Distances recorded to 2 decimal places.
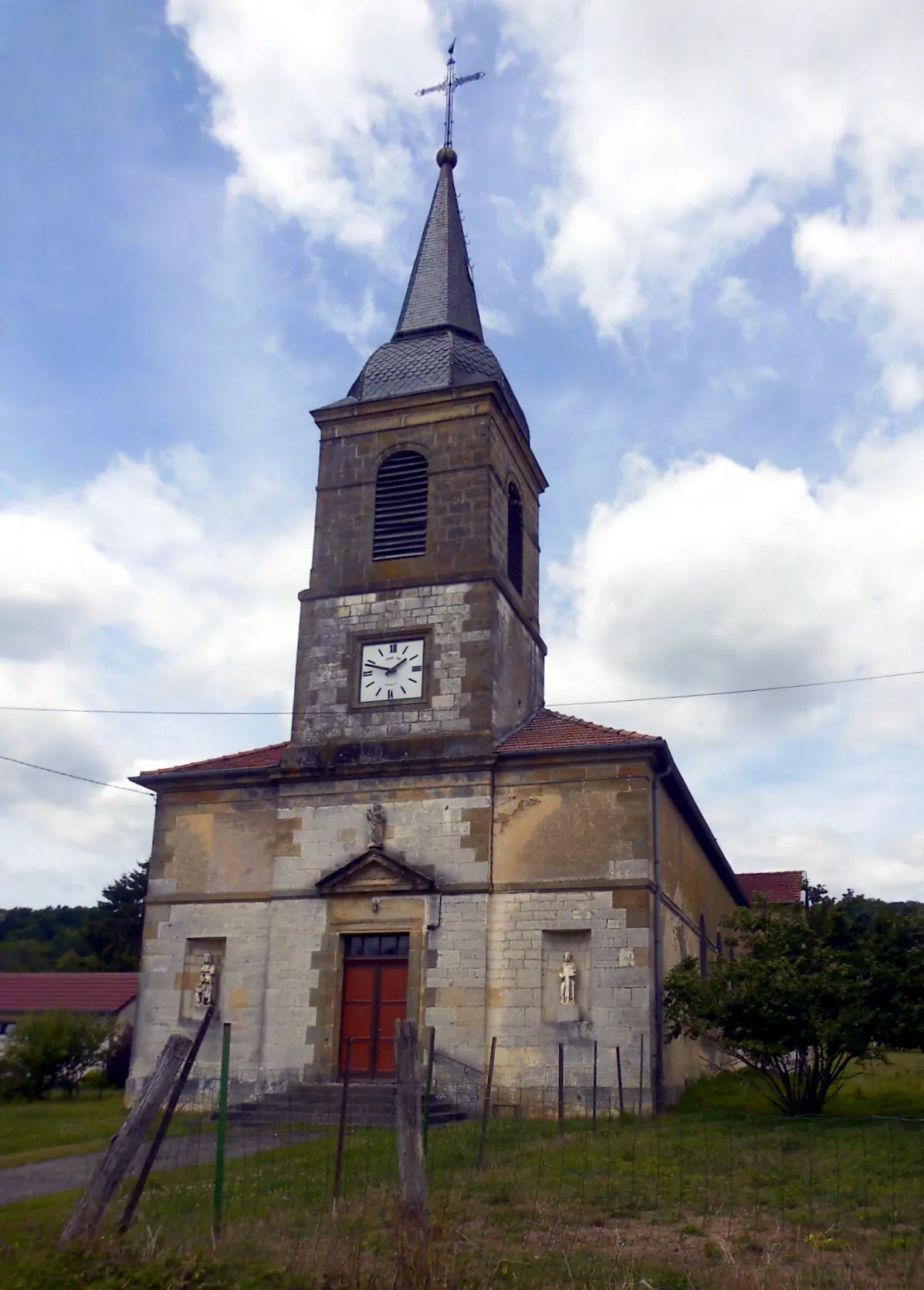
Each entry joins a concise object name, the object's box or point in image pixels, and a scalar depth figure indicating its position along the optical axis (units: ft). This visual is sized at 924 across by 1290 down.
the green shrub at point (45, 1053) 74.64
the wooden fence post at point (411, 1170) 25.45
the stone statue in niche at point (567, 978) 61.31
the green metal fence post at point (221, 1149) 29.86
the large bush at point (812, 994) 52.31
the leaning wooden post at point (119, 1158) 28.43
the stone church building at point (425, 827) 62.18
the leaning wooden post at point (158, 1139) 29.40
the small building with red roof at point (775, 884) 118.52
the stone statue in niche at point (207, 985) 67.87
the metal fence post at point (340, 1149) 34.49
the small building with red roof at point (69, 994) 113.39
